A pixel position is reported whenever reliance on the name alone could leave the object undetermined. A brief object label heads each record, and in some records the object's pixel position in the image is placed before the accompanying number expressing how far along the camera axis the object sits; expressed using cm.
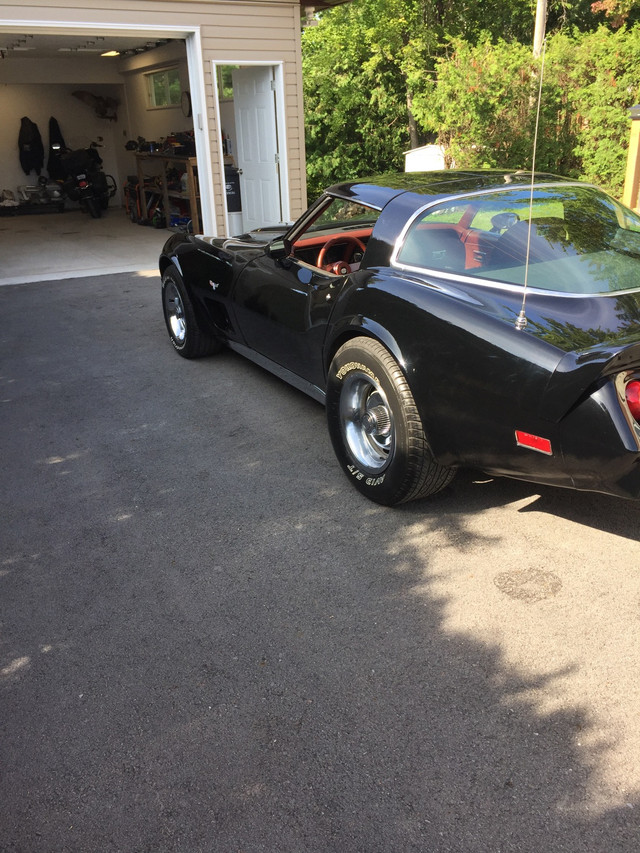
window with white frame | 1598
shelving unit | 1250
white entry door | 1160
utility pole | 1730
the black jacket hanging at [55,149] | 1862
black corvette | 288
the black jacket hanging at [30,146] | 1841
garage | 1046
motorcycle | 1661
